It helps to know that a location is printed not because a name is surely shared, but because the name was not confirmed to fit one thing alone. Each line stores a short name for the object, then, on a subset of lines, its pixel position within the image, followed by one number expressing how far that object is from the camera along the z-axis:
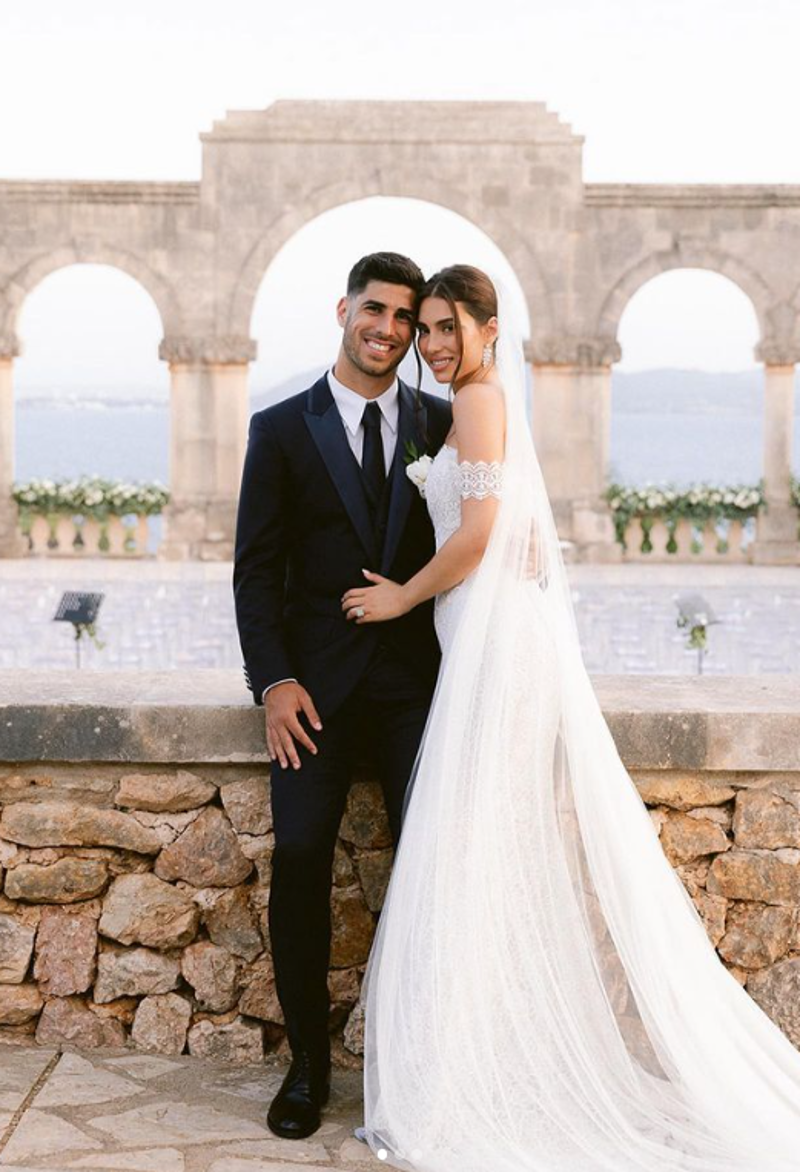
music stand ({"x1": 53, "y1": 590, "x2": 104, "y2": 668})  9.30
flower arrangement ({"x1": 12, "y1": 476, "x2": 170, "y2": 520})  20.41
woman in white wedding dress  3.18
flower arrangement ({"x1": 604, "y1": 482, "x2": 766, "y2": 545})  20.30
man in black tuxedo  3.50
